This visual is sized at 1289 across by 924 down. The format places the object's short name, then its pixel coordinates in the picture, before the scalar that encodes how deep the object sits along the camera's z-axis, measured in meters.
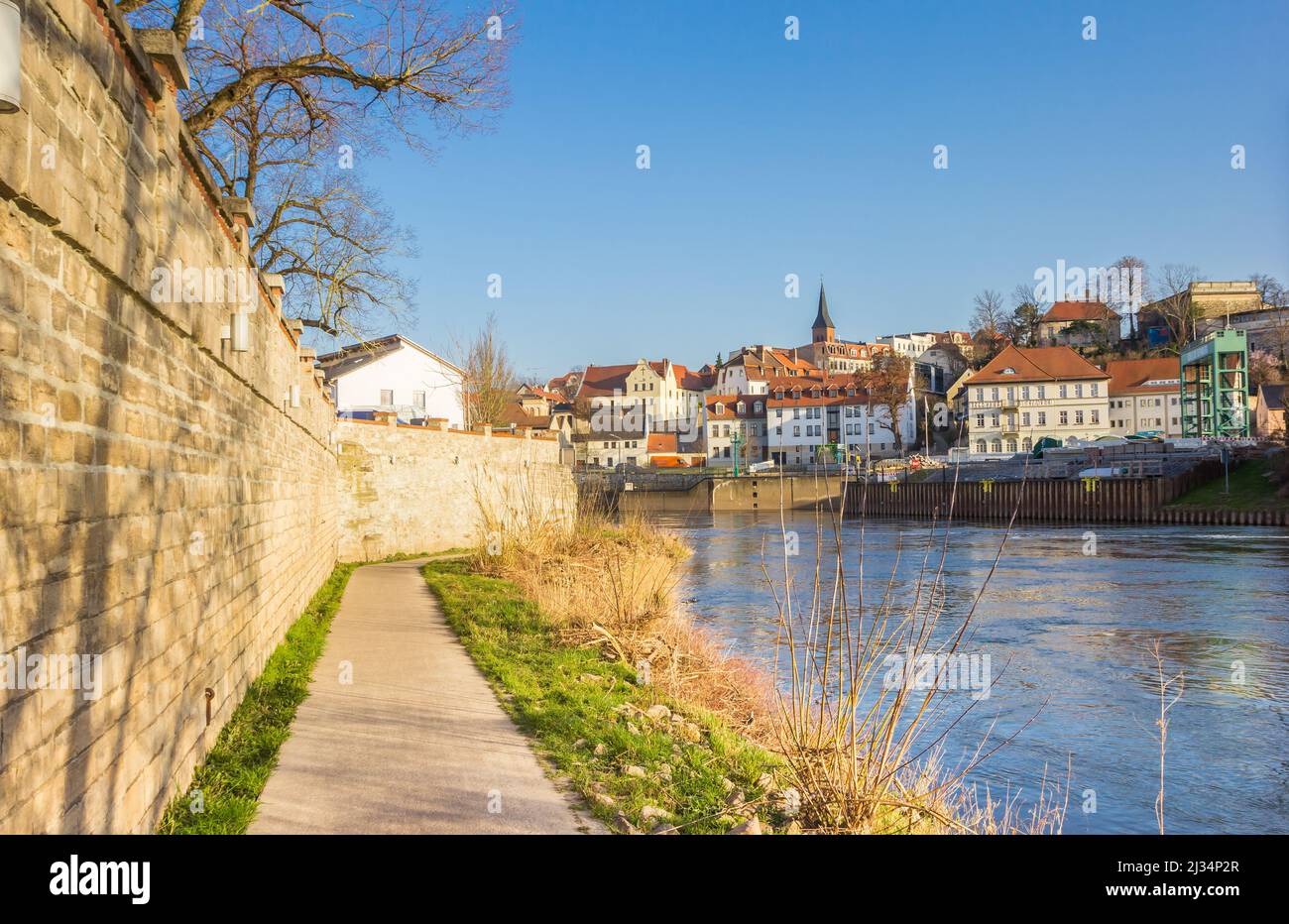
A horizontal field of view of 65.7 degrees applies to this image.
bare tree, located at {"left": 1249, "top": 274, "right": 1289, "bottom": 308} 106.00
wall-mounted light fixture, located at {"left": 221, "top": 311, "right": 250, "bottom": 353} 7.66
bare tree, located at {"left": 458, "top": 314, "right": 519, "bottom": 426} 48.84
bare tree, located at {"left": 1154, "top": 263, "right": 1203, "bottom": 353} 96.81
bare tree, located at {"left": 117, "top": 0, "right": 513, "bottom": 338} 15.77
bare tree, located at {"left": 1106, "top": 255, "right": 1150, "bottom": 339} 104.13
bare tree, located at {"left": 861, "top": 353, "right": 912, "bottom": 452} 88.00
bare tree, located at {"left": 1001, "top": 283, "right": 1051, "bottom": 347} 106.50
